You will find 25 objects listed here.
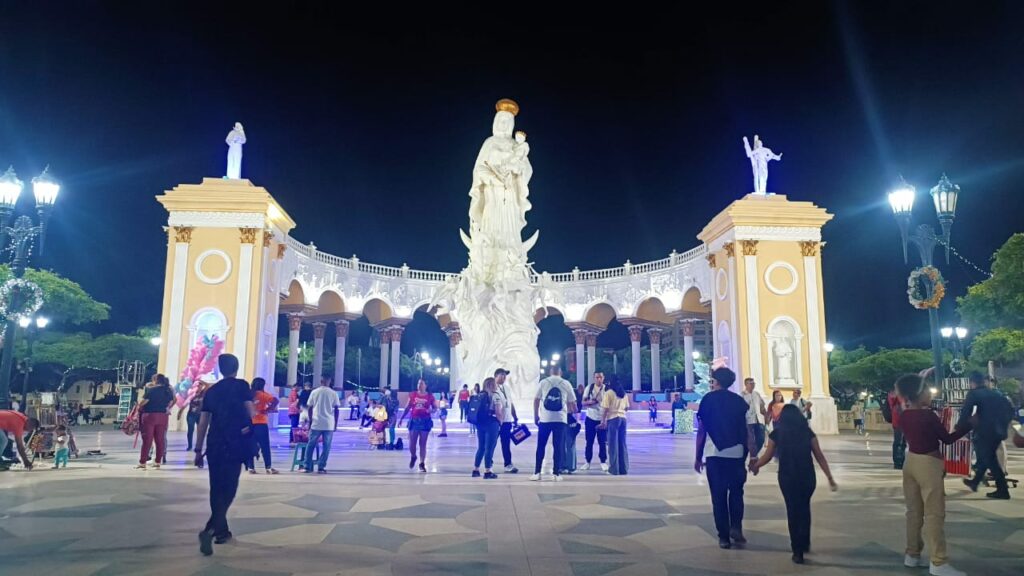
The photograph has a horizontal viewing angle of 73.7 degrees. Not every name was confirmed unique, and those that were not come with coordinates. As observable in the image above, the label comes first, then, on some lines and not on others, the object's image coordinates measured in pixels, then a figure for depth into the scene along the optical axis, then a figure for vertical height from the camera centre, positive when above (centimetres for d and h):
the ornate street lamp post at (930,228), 1264 +330
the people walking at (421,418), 1133 -48
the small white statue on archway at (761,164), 2830 +943
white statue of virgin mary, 2500 +740
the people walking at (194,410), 1250 -44
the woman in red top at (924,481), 502 -65
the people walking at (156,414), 1105 -45
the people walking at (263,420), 1075 -51
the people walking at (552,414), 1012 -35
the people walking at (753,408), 1083 -27
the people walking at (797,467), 534 -60
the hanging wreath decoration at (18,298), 1277 +169
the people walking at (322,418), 1086 -47
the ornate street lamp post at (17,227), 1238 +307
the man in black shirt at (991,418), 848 -29
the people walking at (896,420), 982 -40
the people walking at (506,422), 1112 -52
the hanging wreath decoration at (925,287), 1278 +208
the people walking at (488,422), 1052 -50
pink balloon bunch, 2235 +62
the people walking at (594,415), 1115 -40
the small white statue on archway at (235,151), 2642 +911
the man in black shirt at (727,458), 583 -57
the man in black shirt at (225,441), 571 -46
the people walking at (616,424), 1076 -53
